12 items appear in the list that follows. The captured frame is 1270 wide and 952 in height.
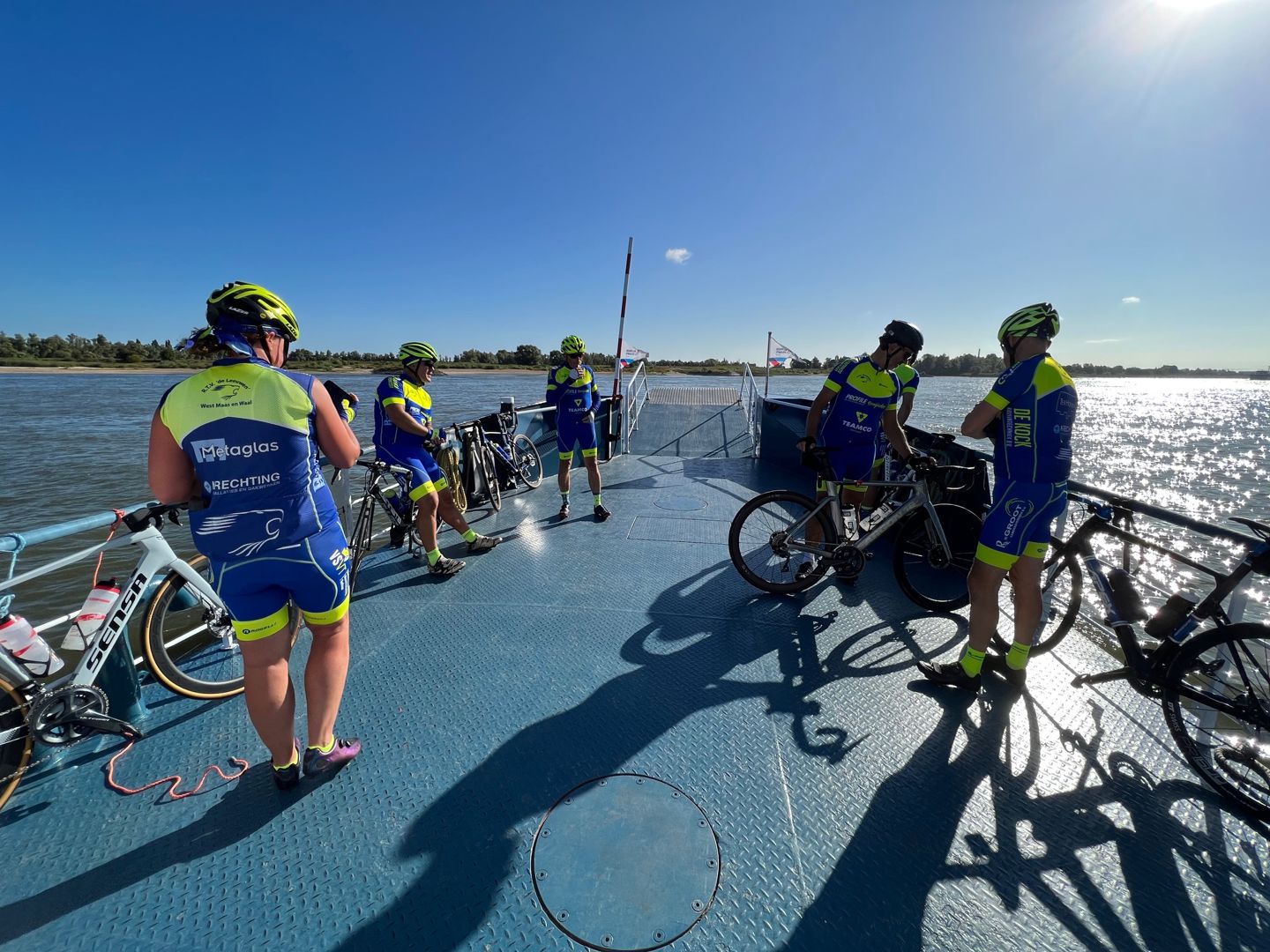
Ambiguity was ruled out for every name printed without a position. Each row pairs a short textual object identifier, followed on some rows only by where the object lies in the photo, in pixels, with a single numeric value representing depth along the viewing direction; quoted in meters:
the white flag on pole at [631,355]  9.45
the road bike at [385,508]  3.34
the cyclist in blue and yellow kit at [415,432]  3.54
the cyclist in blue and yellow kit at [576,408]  4.80
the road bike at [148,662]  1.77
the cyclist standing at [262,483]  1.48
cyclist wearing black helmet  3.26
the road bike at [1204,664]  1.86
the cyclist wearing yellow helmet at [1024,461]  2.19
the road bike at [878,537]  3.17
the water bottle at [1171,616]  2.08
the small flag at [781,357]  10.82
